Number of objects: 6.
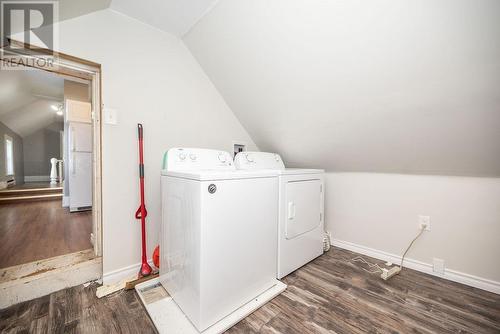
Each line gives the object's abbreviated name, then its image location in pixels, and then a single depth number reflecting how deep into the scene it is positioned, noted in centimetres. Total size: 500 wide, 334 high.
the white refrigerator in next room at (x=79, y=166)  355
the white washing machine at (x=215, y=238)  116
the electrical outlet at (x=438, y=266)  178
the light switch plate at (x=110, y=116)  157
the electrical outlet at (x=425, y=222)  187
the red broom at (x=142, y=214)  165
